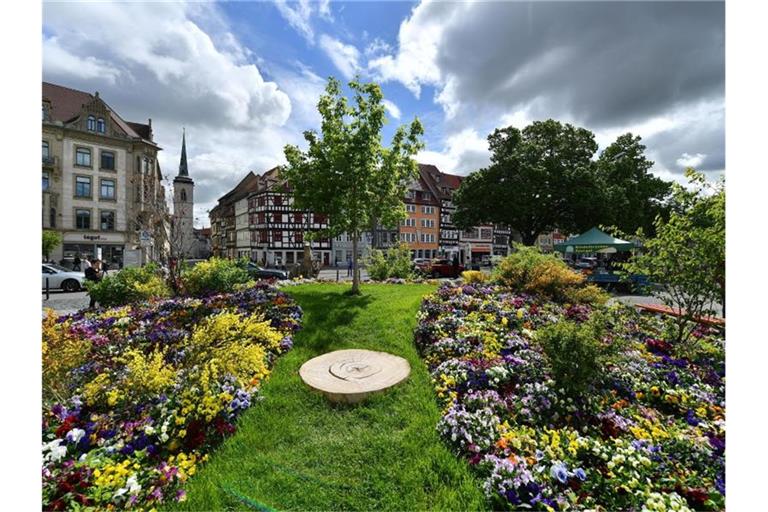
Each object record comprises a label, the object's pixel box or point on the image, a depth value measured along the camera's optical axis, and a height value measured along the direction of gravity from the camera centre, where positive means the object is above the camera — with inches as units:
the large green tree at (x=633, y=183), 1154.7 +259.5
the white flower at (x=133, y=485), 107.3 -73.0
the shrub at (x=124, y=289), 352.8 -38.2
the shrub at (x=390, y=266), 604.4 -21.1
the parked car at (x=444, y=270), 949.8 -43.0
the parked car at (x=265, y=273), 742.5 -44.8
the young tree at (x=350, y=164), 376.2 +100.5
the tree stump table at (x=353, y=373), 170.4 -66.4
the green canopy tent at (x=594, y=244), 698.2 +23.0
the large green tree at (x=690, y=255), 215.8 +0.7
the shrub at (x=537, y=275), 372.2 -22.0
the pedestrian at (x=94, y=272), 493.2 -28.8
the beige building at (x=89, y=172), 1251.2 +303.3
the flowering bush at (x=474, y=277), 445.1 -29.5
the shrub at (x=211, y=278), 364.5 -27.1
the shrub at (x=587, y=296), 350.3 -41.8
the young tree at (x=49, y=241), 1027.3 +31.7
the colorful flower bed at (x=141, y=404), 111.3 -66.6
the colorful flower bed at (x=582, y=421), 109.2 -70.5
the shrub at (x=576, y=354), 157.5 -46.1
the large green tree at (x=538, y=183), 1007.0 +217.4
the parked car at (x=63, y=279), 624.7 -49.1
